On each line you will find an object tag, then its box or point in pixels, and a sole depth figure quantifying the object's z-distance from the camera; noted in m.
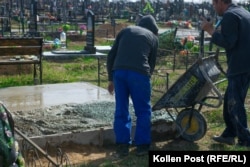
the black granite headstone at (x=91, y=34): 15.03
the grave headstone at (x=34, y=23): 17.51
